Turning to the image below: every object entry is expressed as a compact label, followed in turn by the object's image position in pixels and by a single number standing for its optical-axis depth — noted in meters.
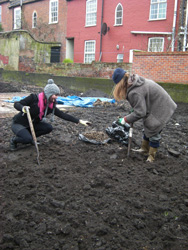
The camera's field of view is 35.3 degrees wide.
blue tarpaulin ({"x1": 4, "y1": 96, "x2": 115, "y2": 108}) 10.50
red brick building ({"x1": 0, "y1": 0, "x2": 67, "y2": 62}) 25.53
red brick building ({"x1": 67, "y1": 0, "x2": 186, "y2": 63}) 18.42
